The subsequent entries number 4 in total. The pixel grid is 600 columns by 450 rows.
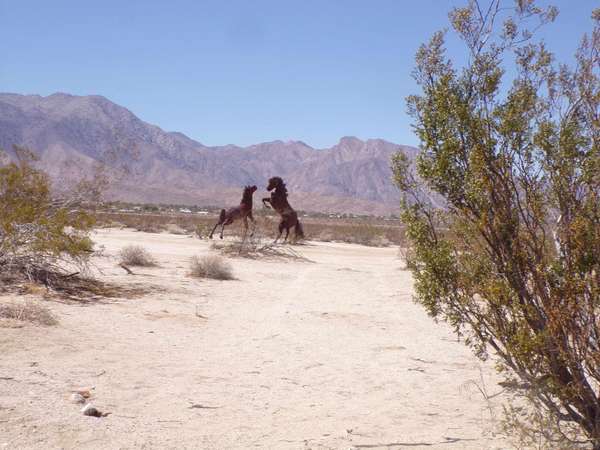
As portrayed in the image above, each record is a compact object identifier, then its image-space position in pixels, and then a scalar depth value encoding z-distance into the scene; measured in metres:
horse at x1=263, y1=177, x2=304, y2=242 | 26.58
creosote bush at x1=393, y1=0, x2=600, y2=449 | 4.96
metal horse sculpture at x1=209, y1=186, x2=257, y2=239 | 25.17
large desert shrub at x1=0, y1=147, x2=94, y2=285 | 11.01
